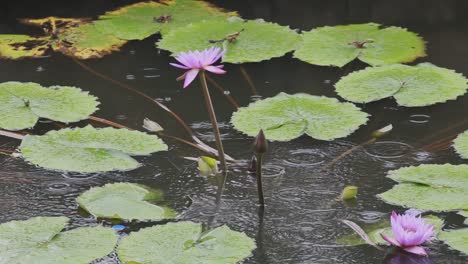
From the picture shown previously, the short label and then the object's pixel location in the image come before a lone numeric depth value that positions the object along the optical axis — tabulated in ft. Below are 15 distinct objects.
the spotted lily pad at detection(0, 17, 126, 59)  21.61
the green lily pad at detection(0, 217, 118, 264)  13.66
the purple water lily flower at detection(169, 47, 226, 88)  15.61
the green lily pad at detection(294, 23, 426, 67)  20.61
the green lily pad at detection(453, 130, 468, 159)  16.89
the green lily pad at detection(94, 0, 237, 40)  22.31
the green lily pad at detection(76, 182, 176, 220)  15.03
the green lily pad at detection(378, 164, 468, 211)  15.12
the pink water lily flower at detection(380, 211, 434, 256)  13.80
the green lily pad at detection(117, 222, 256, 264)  13.57
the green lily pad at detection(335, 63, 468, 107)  18.88
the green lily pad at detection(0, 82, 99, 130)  18.19
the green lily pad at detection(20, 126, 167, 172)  16.55
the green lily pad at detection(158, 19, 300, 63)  20.88
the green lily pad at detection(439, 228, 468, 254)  13.98
